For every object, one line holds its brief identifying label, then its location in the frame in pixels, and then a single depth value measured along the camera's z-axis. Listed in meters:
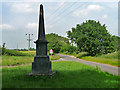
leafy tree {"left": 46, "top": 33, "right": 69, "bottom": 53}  43.42
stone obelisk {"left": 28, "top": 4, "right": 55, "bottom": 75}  10.07
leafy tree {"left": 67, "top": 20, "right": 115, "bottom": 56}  32.47
